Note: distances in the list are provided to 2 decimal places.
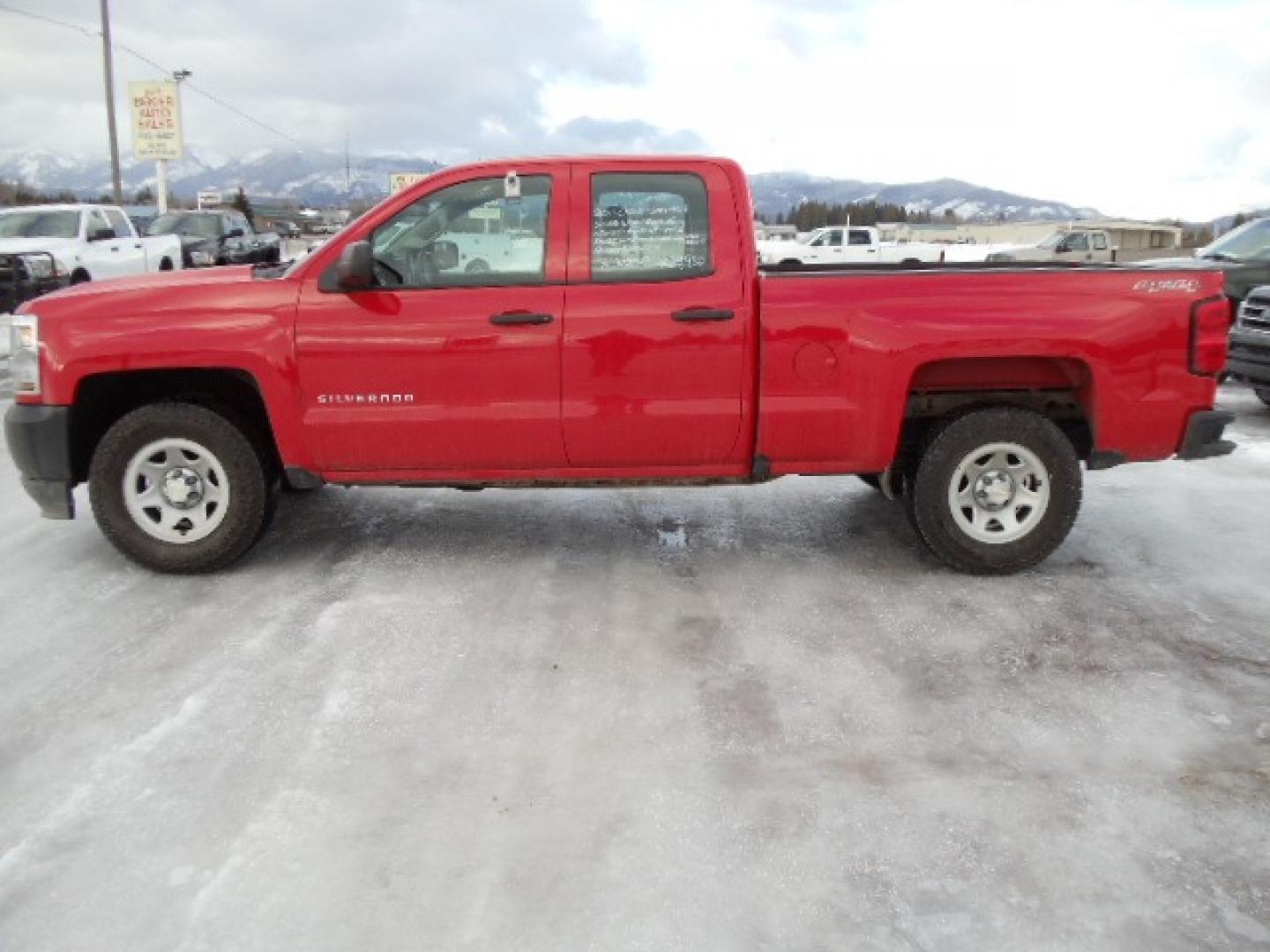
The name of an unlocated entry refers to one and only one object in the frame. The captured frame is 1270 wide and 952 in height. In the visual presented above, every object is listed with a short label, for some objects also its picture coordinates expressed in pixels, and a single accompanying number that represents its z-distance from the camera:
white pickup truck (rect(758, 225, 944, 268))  33.97
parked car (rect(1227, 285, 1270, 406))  8.85
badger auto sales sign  44.47
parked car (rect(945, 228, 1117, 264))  32.38
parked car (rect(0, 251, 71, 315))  13.44
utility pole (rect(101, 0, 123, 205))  32.75
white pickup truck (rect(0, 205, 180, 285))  15.56
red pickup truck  4.67
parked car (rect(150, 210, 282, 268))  22.55
